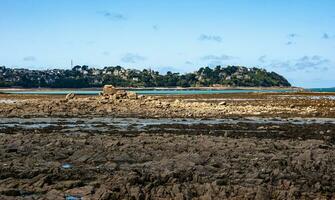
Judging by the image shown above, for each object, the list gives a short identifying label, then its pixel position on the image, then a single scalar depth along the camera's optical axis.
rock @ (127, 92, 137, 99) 45.10
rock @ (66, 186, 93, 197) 10.03
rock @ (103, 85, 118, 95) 48.49
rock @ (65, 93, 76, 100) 47.83
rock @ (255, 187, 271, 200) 9.64
